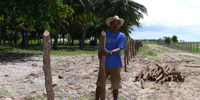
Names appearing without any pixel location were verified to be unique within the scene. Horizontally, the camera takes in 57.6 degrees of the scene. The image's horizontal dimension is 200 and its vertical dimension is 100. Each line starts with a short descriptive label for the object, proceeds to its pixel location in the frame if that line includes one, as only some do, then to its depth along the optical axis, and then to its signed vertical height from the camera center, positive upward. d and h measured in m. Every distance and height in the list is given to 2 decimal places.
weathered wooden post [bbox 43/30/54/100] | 2.76 -0.33
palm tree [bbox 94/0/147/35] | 23.62 +4.55
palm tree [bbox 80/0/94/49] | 21.49 +4.95
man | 3.48 -0.19
